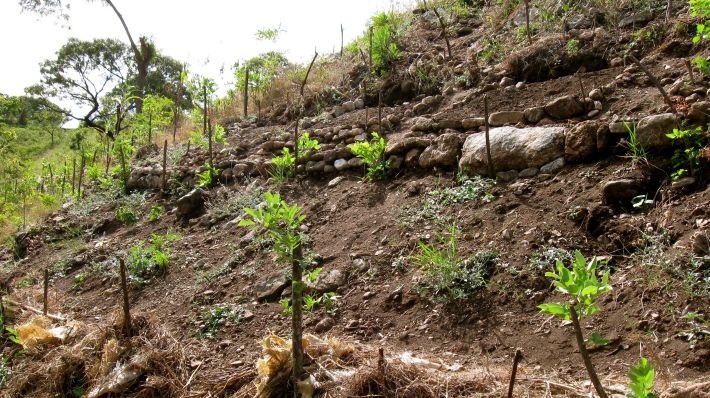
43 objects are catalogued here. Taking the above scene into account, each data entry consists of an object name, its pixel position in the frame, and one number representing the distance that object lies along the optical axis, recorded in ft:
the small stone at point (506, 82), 16.93
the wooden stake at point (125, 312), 10.34
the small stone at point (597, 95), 13.50
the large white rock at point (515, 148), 12.13
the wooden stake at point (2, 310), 13.69
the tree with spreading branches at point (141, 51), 47.25
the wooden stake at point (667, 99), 10.28
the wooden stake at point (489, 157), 12.28
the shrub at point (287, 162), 17.15
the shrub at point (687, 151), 9.78
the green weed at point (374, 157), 14.88
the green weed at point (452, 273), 9.75
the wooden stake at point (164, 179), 20.31
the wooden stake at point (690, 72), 11.65
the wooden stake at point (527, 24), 18.06
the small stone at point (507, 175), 12.29
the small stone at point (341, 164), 16.40
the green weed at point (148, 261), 14.82
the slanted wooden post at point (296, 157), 16.93
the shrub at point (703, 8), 9.00
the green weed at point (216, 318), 11.19
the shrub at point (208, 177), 19.07
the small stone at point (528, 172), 12.10
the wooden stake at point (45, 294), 13.08
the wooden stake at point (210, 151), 19.89
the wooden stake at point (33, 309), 13.26
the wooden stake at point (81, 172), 23.92
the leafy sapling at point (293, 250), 7.52
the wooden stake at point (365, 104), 17.63
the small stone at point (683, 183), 9.61
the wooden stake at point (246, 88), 26.23
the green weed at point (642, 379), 4.86
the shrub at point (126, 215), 19.63
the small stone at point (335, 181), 16.05
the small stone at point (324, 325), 10.16
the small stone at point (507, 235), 10.41
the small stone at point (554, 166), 11.84
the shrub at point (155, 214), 18.99
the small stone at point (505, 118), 13.98
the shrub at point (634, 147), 10.53
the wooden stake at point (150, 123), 24.16
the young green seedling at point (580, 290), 5.08
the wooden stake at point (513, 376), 5.81
